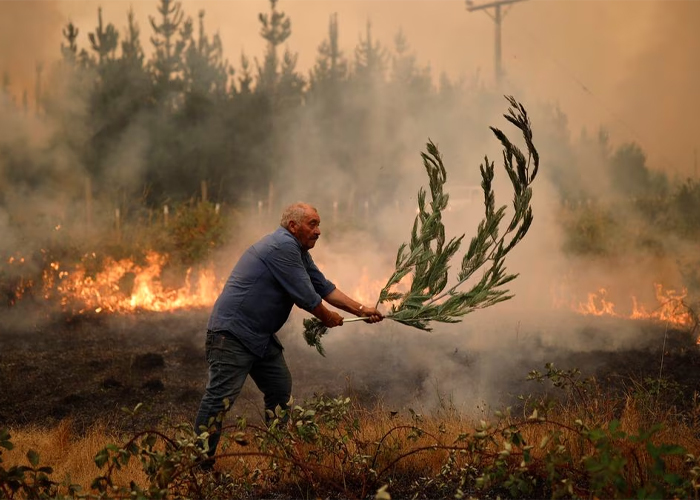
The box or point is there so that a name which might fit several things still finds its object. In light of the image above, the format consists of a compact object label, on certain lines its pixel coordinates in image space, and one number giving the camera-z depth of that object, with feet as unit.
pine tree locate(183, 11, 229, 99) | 97.94
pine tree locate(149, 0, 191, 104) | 88.38
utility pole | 58.75
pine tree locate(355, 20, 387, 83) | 107.10
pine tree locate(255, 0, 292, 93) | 100.48
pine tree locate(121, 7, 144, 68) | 90.38
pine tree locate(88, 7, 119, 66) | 95.35
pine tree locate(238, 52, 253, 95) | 95.51
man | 15.28
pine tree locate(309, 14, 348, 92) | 99.88
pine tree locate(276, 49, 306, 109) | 97.43
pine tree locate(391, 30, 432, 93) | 93.76
